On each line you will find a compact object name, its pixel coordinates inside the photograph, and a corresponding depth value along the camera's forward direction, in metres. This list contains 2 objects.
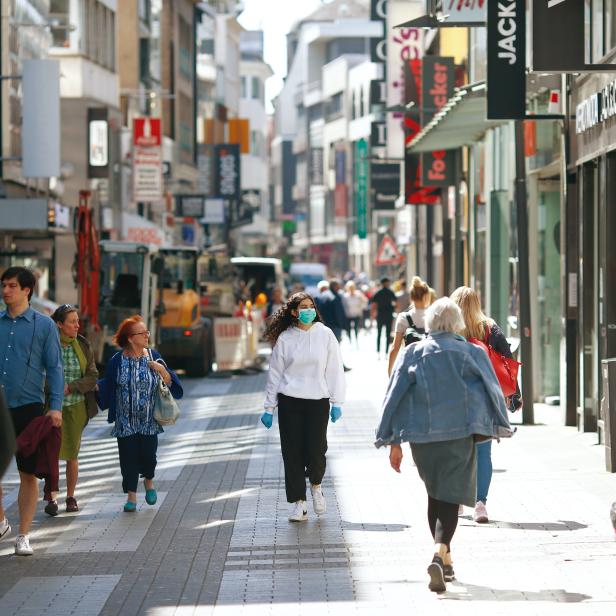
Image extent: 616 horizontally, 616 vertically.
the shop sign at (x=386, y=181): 60.00
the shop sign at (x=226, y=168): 93.31
